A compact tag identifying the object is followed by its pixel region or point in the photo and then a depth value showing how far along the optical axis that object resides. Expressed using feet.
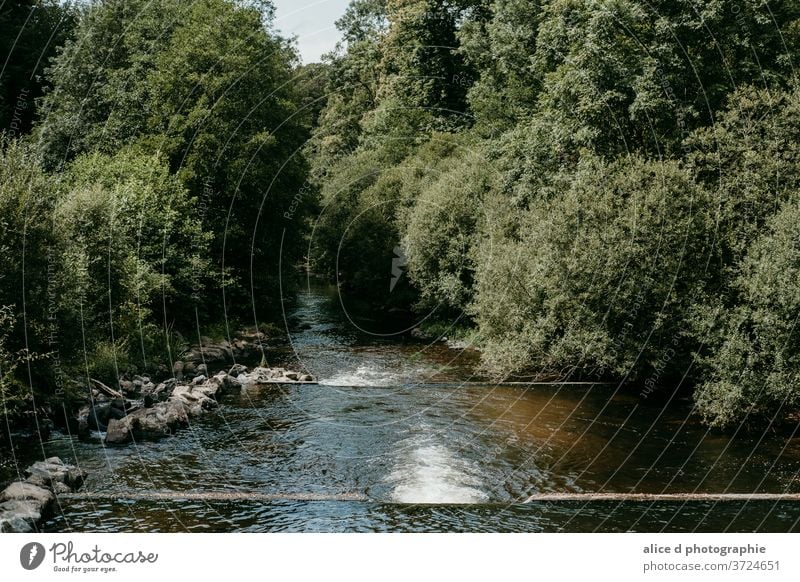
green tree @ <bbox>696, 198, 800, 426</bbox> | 69.00
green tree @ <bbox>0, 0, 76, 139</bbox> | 169.27
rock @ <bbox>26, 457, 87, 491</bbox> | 55.01
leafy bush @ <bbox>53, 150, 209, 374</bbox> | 80.57
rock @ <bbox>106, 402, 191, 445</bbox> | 68.64
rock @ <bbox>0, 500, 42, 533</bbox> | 45.98
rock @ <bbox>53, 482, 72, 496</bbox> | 54.13
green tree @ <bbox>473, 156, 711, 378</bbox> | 84.53
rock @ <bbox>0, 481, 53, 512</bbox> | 49.75
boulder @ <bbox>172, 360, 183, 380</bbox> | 95.76
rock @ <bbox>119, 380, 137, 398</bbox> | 84.99
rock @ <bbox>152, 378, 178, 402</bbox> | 84.17
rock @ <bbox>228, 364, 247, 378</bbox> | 98.76
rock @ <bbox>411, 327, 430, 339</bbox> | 130.74
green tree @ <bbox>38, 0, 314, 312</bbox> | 126.52
